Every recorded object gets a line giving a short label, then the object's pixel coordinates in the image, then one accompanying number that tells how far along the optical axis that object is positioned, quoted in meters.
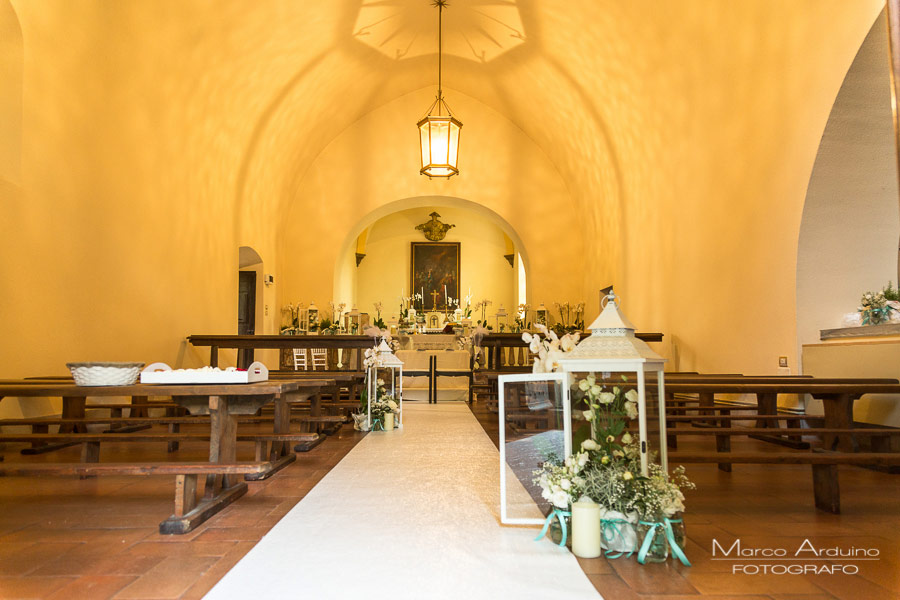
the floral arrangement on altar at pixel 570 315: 11.43
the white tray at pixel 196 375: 2.81
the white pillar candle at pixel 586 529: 2.23
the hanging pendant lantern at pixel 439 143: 8.09
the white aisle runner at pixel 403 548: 1.91
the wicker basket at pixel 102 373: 2.80
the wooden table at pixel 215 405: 2.66
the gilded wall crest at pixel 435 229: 16.96
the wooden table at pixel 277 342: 7.43
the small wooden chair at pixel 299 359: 10.83
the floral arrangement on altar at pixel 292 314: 11.30
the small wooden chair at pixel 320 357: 11.03
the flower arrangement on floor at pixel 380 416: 5.81
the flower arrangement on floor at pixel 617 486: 2.19
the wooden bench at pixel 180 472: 2.56
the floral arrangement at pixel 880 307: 4.70
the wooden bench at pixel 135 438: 3.21
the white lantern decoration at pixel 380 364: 5.62
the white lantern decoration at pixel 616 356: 2.28
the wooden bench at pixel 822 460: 2.79
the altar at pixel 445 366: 9.91
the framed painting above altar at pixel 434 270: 17.16
